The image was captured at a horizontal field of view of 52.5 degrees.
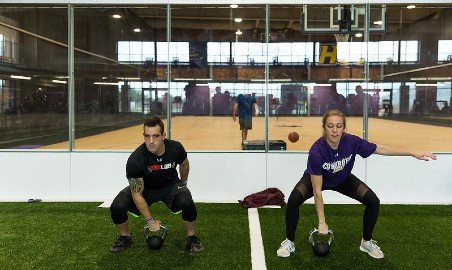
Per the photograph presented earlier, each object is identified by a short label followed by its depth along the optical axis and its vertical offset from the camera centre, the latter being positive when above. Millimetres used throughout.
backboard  5898 +1233
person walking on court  8992 -49
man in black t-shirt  3510 -621
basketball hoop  6845 +1139
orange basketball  8291 -501
